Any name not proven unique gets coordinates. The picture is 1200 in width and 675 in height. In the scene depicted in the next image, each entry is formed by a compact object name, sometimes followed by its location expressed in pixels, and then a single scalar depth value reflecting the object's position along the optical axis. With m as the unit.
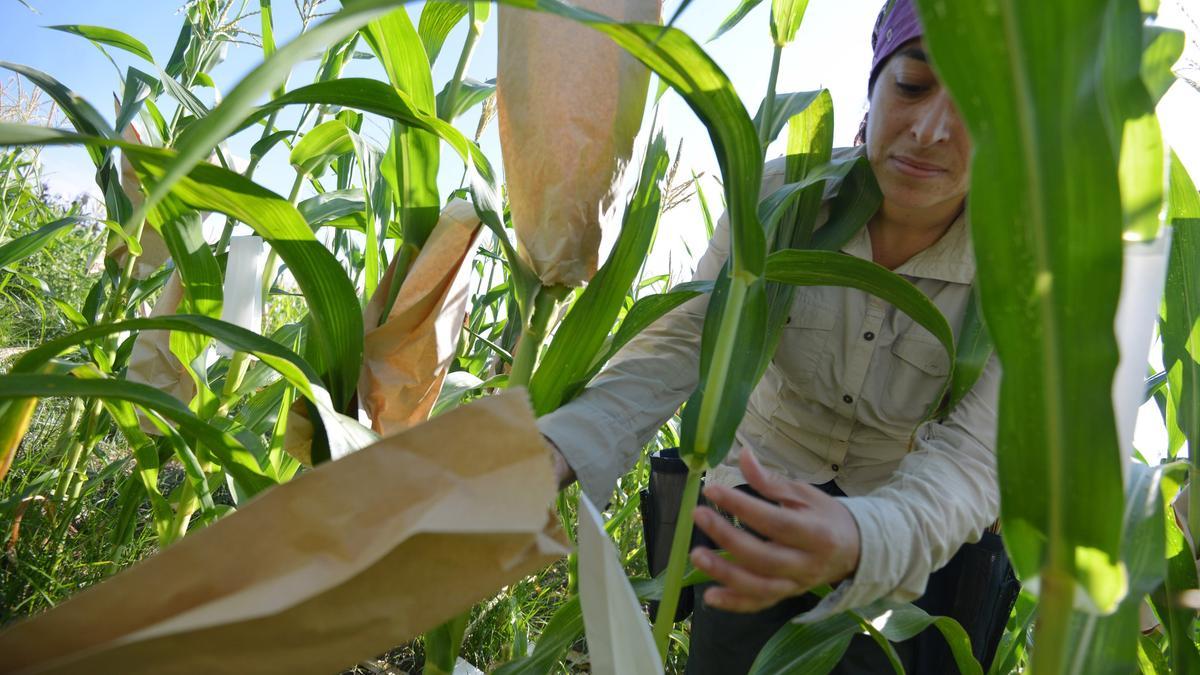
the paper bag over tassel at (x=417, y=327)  0.74
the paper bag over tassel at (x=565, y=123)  0.67
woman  0.51
